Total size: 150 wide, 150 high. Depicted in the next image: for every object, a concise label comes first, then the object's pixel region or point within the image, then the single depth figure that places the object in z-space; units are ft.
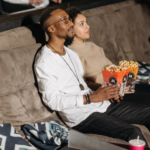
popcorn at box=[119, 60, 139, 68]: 8.43
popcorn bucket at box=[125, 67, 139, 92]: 8.16
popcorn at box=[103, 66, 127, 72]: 7.42
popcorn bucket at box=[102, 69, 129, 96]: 7.30
